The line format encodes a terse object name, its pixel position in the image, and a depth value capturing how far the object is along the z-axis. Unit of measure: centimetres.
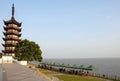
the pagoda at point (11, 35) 3906
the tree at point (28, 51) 3438
